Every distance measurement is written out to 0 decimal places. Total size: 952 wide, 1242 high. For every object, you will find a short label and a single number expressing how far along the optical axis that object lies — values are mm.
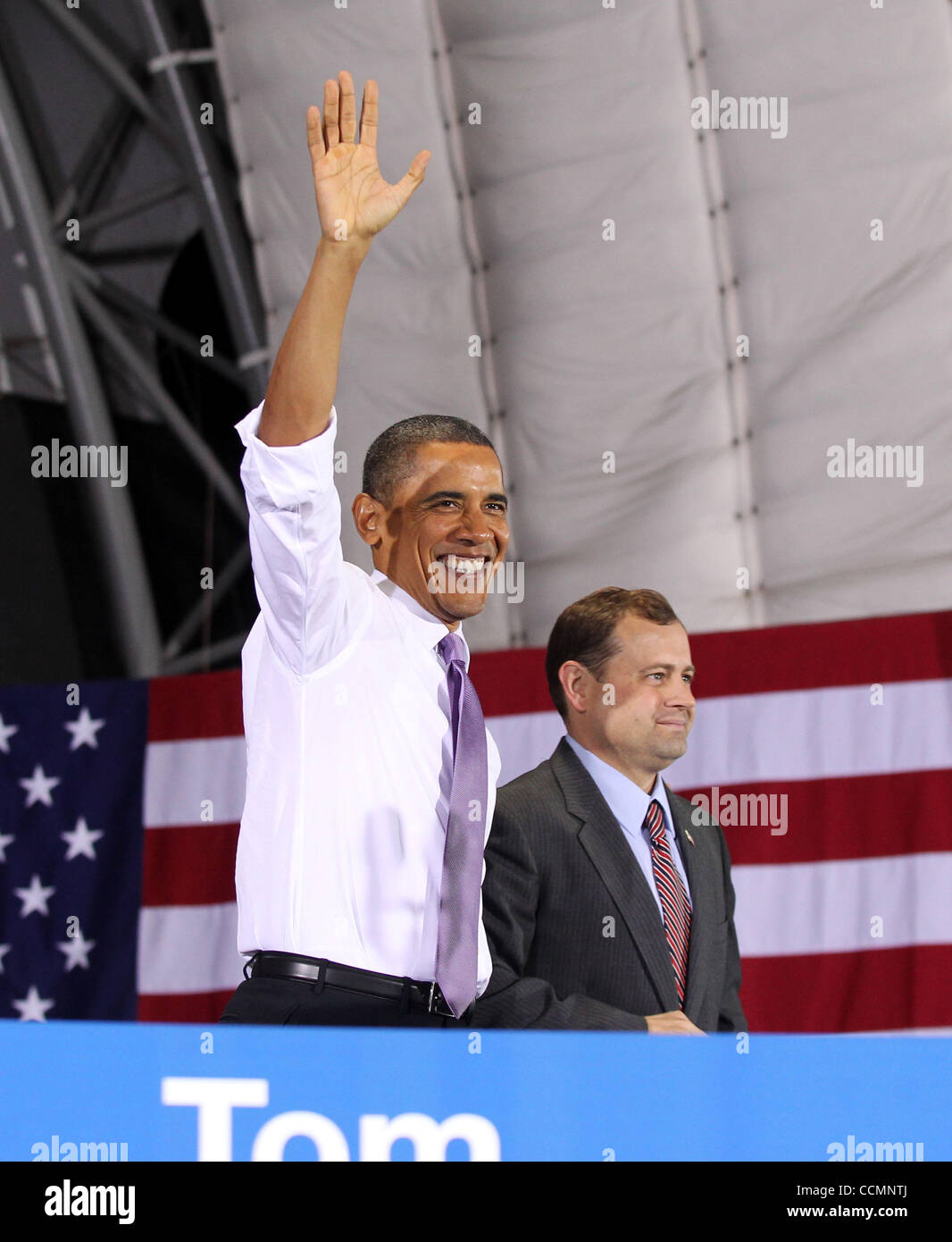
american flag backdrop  7984
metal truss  10961
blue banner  2451
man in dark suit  4223
